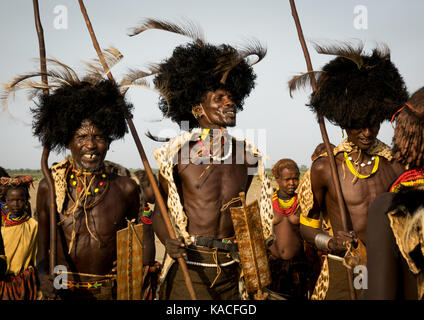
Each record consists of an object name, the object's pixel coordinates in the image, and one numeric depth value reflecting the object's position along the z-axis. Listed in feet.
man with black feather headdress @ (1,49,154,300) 12.69
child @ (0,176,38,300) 17.26
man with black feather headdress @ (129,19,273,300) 11.93
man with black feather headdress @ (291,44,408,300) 13.88
